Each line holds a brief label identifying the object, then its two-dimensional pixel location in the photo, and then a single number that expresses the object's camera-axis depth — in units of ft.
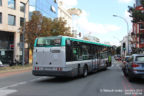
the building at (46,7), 142.00
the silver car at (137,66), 37.40
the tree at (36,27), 100.78
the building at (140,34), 75.26
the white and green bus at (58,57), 39.88
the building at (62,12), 227.40
